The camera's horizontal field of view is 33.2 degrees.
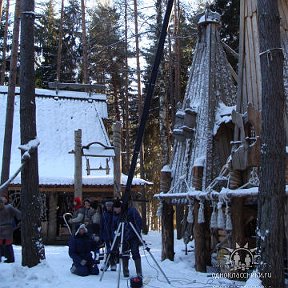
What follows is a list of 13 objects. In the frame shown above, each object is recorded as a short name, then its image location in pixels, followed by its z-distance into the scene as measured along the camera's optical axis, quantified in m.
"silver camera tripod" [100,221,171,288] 8.12
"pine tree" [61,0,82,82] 28.20
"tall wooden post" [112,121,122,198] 12.22
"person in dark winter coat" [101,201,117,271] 9.66
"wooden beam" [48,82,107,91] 18.27
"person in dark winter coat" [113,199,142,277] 8.73
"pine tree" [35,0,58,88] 28.00
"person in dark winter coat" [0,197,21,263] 10.34
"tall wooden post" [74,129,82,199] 12.12
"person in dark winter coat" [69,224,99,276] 9.22
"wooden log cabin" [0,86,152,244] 17.62
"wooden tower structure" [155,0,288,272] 9.02
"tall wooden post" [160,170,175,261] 11.58
